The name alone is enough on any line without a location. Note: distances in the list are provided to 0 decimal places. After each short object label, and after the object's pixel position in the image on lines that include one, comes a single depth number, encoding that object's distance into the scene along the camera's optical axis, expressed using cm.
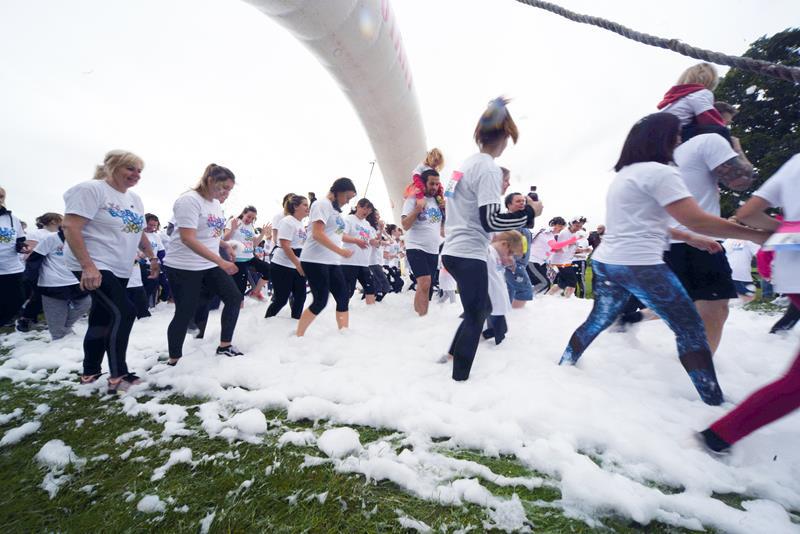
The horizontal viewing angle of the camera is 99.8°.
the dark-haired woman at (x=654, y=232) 192
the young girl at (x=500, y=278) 297
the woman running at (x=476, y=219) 237
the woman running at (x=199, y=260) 299
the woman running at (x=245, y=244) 578
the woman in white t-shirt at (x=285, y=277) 462
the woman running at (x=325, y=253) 378
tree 2036
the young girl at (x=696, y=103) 239
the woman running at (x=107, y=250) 248
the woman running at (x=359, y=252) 606
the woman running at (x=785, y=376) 139
